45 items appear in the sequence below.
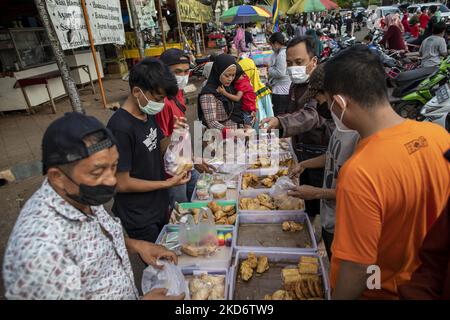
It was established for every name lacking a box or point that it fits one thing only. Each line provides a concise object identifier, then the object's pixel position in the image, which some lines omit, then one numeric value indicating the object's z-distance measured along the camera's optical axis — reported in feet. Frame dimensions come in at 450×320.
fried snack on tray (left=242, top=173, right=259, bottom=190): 9.84
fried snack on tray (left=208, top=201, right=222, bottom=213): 8.41
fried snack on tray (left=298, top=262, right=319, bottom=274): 6.09
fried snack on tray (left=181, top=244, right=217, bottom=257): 6.77
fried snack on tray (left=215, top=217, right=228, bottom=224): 8.05
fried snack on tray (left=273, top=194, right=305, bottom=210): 8.13
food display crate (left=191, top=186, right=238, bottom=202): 9.15
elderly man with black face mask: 3.49
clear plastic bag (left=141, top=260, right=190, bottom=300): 5.58
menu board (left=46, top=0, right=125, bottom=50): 15.89
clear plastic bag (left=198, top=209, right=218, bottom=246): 6.91
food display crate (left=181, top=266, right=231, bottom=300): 6.40
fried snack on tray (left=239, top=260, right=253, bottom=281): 6.17
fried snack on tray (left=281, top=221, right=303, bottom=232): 7.57
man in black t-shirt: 6.64
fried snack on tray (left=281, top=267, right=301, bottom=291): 5.99
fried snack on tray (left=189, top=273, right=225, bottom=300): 5.84
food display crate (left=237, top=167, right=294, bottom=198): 9.36
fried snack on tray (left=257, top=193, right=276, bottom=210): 8.46
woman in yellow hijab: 17.99
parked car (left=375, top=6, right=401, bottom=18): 67.21
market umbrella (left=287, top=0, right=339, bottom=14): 33.22
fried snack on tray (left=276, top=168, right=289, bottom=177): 10.00
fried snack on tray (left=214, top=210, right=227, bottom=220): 8.15
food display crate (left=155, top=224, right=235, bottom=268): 6.59
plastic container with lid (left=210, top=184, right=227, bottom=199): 9.08
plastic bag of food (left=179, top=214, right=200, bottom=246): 6.86
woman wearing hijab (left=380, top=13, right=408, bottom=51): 33.88
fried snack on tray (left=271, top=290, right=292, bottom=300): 5.63
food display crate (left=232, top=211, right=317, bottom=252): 7.02
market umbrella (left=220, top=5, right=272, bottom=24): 37.04
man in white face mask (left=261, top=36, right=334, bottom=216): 8.69
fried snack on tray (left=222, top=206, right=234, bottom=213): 8.46
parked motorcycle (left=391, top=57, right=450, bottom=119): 18.75
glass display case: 26.14
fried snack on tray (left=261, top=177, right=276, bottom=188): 9.62
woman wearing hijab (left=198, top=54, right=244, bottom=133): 11.76
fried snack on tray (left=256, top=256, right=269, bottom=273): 6.37
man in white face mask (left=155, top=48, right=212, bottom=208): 9.67
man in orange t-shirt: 3.86
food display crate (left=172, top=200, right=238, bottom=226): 8.68
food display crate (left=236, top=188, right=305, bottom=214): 9.19
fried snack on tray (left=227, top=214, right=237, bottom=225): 7.99
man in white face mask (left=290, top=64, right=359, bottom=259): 6.00
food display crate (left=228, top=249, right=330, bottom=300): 5.88
